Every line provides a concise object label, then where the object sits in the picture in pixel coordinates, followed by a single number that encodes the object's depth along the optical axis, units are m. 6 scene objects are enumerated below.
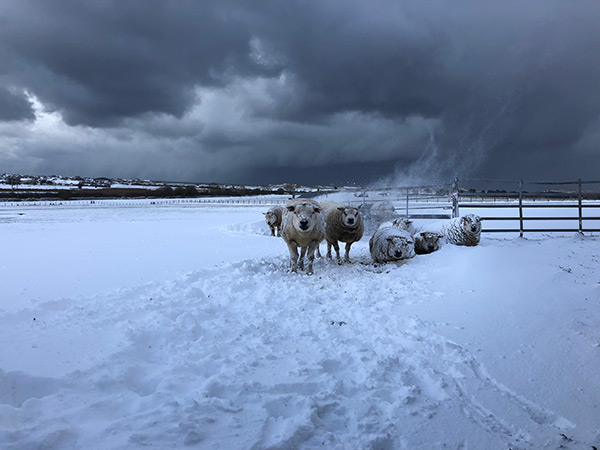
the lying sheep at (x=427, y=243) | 10.71
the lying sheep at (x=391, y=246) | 9.43
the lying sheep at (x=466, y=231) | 10.78
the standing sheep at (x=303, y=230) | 8.85
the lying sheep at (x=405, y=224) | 12.93
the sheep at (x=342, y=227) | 10.16
